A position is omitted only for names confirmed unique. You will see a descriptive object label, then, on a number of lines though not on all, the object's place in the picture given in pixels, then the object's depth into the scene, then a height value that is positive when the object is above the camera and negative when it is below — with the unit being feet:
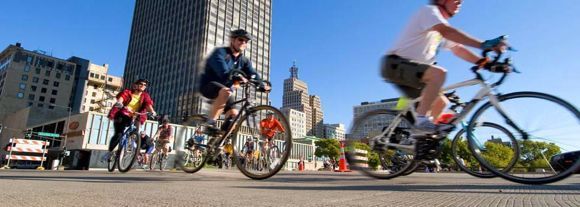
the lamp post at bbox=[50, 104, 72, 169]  141.05 +16.35
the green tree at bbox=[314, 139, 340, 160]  291.79 +22.98
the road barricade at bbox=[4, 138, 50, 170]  52.04 +3.54
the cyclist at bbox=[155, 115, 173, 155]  30.27 +3.30
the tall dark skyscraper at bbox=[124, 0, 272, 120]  316.81 +128.75
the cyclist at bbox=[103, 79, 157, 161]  23.41 +4.29
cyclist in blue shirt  14.93 +4.19
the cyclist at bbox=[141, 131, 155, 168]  24.91 +2.20
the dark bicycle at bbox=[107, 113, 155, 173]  23.13 +1.67
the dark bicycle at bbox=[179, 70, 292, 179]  13.97 +1.79
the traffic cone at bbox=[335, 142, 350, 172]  55.37 +1.75
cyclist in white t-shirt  11.91 +4.25
